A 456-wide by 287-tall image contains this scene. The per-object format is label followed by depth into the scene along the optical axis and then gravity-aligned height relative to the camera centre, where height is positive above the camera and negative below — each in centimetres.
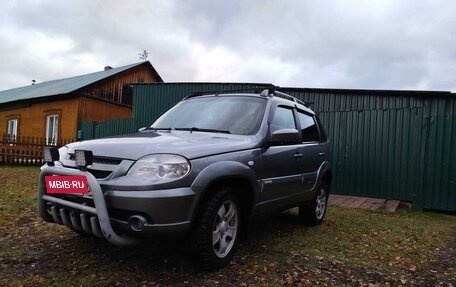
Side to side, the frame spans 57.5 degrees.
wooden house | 2205 +163
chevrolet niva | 342 -36
